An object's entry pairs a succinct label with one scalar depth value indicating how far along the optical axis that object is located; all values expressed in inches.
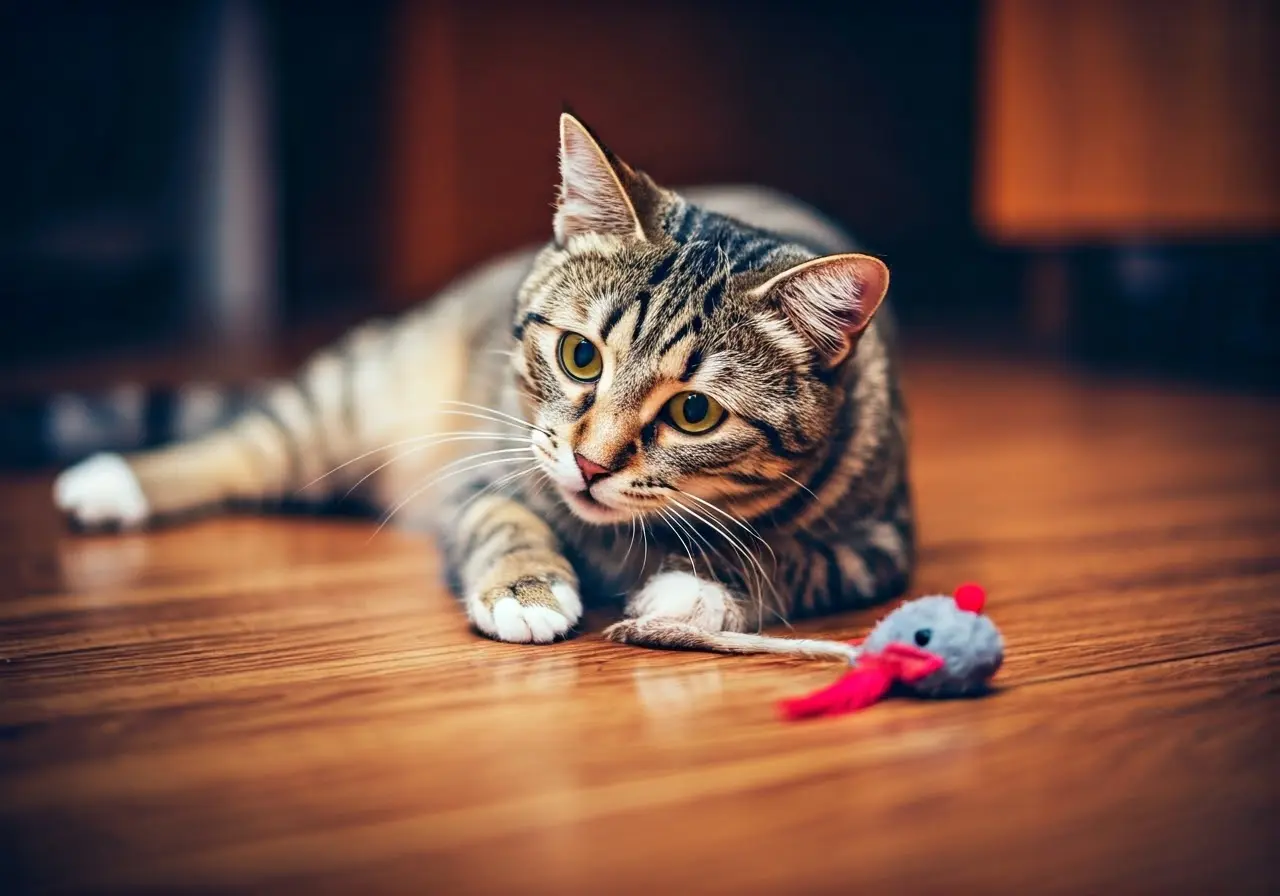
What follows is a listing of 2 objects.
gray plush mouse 20.3
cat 22.6
